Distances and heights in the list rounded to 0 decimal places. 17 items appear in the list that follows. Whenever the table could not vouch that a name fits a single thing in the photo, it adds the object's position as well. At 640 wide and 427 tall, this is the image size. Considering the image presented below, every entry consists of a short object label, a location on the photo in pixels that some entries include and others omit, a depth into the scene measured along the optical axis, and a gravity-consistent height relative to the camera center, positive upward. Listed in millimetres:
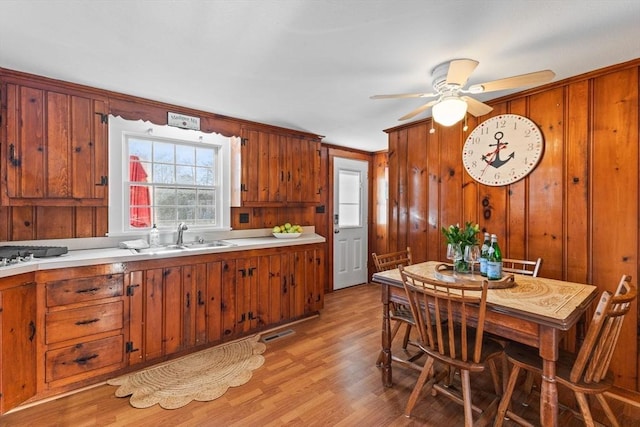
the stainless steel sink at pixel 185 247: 2502 -336
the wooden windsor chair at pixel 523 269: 1905 -484
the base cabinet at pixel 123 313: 1896 -817
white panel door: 4578 -166
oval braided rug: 2024 -1271
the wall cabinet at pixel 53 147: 2127 +496
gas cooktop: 1944 -279
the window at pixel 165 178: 2654 +337
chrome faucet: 2855 -193
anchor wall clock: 2521 +567
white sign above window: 2848 +895
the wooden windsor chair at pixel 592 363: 1332 -796
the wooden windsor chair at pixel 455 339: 1574 -766
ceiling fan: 1667 +772
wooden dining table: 1409 -511
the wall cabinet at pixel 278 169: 3289 +503
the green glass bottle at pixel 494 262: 1960 -342
